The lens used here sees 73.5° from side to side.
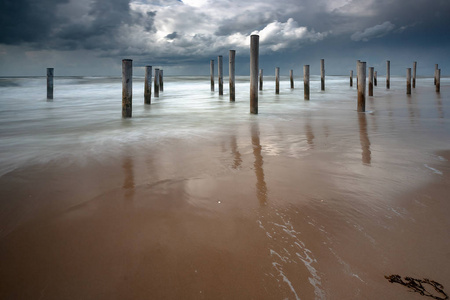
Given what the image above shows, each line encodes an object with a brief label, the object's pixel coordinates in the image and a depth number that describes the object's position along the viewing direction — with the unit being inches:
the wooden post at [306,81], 559.5
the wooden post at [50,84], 608.6
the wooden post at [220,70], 652.1
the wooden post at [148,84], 497.4
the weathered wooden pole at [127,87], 318.9
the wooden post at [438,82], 743.4
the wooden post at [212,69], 845.8
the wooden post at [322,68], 795.3
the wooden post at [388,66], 884.6
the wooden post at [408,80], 666.3
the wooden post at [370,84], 606.9
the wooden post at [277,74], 758.7
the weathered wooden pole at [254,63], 321.4
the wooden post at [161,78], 825.5
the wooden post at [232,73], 485.7
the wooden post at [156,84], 664.4
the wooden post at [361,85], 354.0
